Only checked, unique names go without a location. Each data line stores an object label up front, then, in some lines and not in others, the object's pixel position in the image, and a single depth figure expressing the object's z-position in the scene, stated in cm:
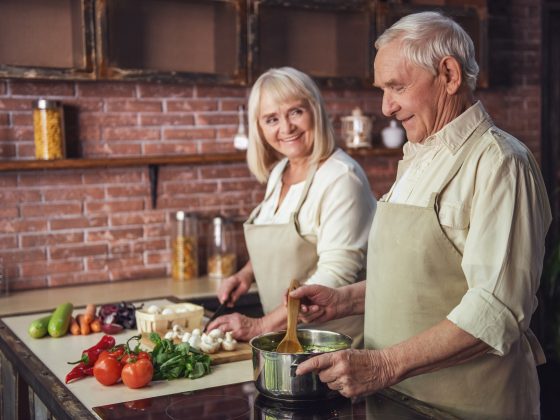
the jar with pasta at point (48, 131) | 363
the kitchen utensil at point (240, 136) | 415
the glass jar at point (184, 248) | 402
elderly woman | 259
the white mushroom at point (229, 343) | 227
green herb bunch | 206
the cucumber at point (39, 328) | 260
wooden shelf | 357
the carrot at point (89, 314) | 267
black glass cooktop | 171
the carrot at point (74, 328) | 265
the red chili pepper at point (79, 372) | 208
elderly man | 170
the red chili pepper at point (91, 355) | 213
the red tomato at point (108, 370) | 200
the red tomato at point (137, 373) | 196
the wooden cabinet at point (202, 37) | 365
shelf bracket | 400
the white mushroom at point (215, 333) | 228
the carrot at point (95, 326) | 266
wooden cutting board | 222
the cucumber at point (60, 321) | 260
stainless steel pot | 171
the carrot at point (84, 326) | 265
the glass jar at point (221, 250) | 405
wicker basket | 247
